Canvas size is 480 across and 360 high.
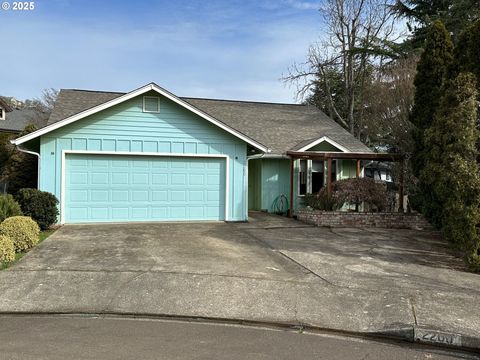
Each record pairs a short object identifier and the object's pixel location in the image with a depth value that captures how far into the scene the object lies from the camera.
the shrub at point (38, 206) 11.87
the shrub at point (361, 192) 14.91
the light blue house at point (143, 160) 13.38
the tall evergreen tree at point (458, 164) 9.20
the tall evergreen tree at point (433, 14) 21.92
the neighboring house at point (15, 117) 34.24
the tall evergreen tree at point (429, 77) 12.95
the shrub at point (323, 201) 15.08
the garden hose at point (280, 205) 17.50
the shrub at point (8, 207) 10.72
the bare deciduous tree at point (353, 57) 26.12
